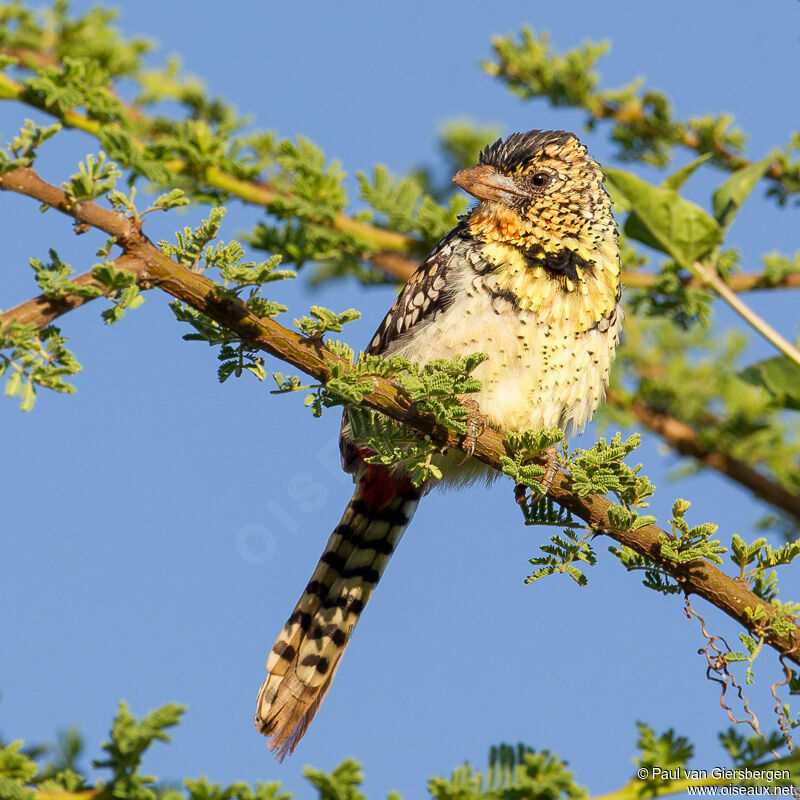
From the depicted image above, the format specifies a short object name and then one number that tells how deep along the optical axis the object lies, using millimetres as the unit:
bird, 7445
